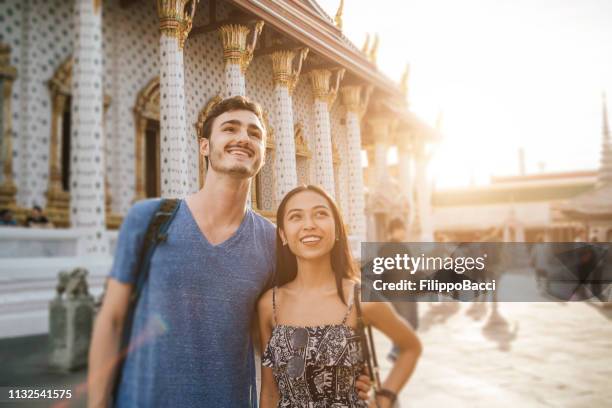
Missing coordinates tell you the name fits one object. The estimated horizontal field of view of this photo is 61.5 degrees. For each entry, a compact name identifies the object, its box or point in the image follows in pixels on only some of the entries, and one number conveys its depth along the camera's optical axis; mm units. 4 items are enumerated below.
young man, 1674
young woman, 1751
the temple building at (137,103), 5680
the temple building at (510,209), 24250
